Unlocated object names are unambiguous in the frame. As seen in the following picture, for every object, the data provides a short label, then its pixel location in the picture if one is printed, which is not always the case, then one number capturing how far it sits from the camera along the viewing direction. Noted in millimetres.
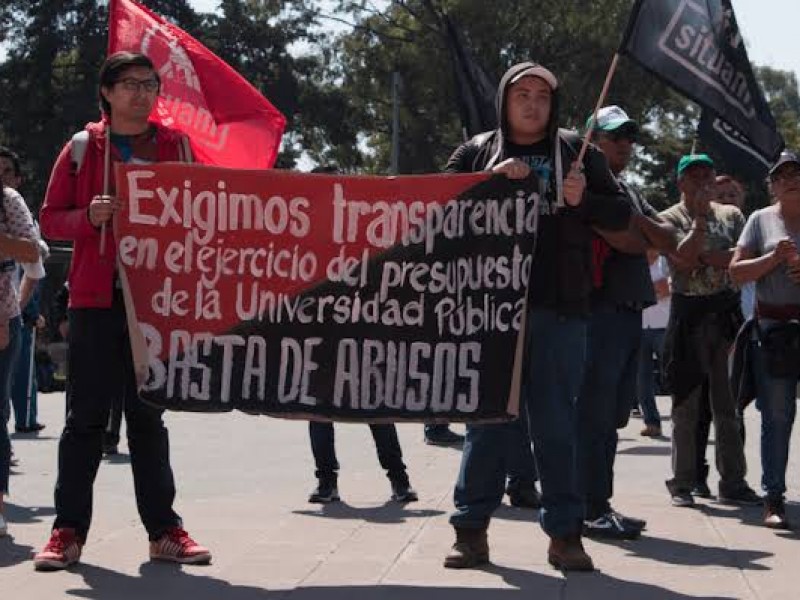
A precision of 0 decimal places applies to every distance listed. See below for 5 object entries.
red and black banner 6332
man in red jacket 6422
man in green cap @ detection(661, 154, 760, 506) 9023
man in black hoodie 6301
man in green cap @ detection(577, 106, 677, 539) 7516
